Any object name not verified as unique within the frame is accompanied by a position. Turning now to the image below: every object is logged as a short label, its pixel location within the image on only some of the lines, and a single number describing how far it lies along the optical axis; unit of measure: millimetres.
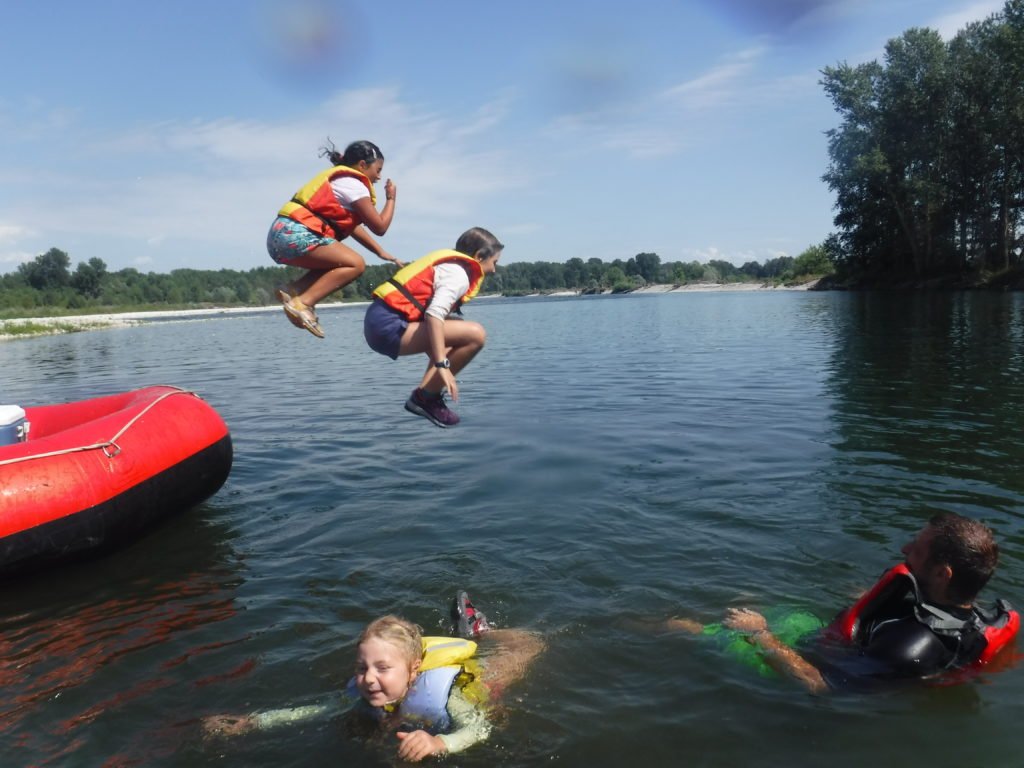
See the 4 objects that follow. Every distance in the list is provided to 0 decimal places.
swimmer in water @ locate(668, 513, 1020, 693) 4477
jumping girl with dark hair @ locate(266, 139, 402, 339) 6590
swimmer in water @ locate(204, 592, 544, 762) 4309
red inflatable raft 6801
